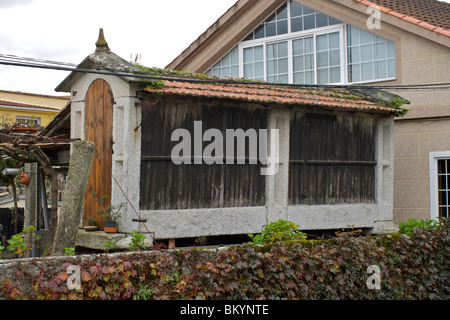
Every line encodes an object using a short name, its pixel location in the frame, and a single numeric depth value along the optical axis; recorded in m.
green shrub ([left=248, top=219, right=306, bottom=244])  8.05
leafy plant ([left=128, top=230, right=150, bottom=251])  7.47
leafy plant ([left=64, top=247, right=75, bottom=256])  6.47
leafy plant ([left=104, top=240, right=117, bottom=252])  8.09
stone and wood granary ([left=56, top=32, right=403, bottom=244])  8.77
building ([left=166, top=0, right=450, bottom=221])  12.44
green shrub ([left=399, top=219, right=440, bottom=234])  9.77
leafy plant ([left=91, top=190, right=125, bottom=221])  8.66
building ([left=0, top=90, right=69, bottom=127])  31.33
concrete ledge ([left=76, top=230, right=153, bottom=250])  8.48
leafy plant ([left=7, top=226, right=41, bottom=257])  6.36
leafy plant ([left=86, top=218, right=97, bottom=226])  9.12
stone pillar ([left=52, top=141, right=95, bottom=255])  6.54
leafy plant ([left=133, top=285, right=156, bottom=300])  6.00
